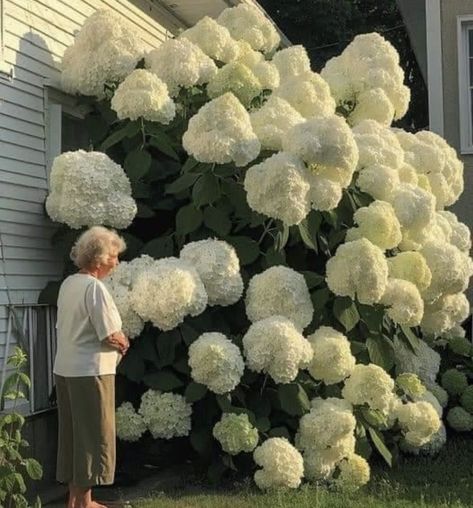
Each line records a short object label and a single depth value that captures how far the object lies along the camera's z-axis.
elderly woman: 5.27
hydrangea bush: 6.45
